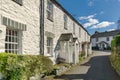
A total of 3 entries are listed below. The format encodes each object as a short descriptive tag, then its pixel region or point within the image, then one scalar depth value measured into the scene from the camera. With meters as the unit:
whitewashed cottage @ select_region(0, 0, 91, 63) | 3.73
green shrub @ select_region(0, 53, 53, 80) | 2.80
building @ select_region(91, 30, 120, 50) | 29.94
